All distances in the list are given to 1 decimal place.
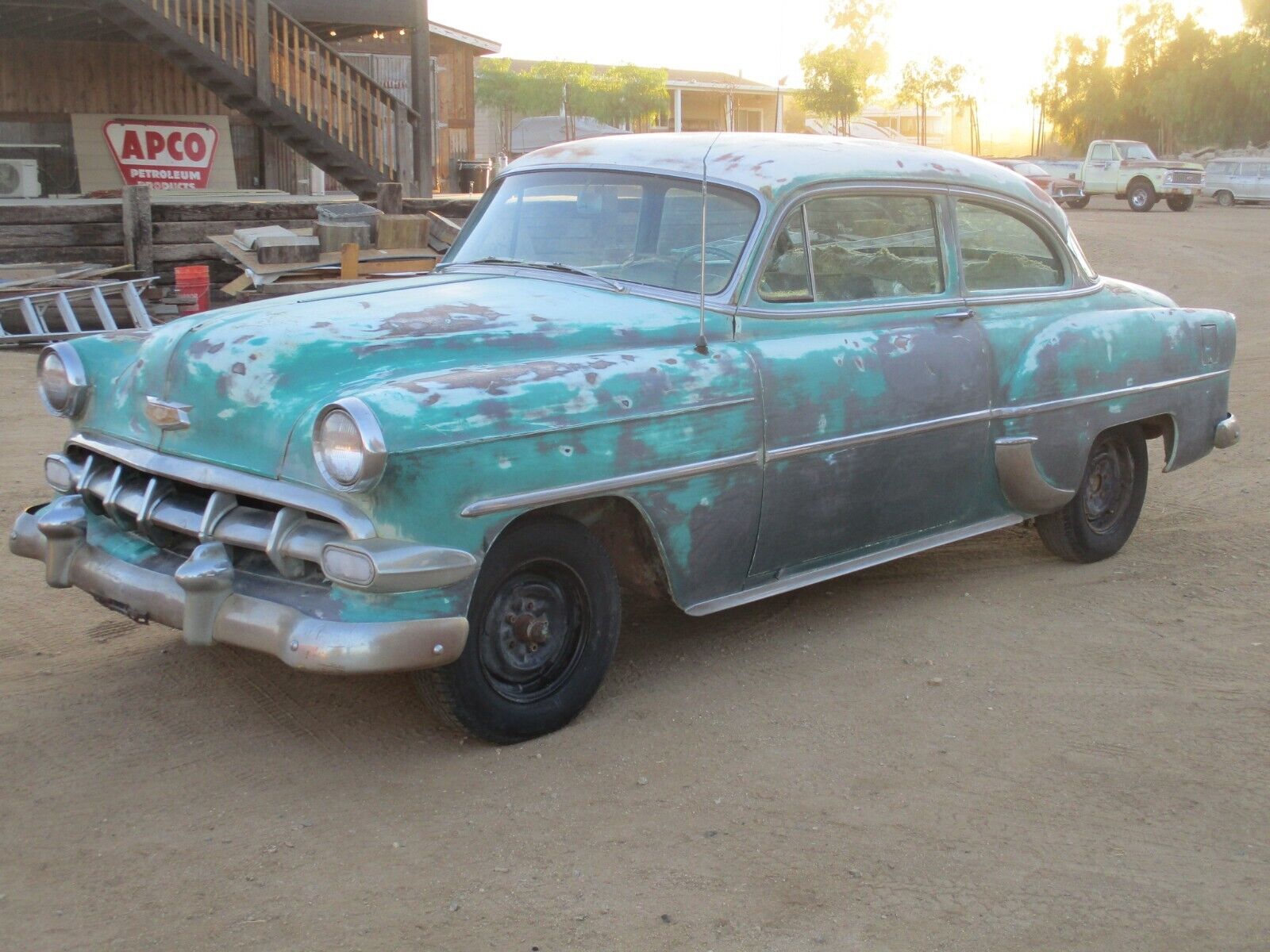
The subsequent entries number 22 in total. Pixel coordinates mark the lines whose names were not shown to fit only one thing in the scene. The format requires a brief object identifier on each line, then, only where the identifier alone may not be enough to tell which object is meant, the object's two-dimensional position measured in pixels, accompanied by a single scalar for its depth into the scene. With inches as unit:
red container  452.1
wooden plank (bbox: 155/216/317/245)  473.1
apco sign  634.2
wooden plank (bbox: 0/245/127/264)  456.8
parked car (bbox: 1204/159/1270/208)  1294.3
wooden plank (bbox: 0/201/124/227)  455.2
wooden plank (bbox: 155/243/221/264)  472.7
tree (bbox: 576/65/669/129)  1807.3
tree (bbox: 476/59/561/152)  1952.5
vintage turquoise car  133.6
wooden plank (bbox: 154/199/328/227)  475.5
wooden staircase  514.6
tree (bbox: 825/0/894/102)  2031.3
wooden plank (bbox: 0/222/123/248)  456.8
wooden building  524.4
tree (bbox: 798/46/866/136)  1793.8
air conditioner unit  592.1
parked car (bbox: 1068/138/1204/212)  1218.0
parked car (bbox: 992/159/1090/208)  1253.1
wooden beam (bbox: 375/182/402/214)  498.9
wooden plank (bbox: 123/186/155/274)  463.5
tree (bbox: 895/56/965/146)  1990.7
